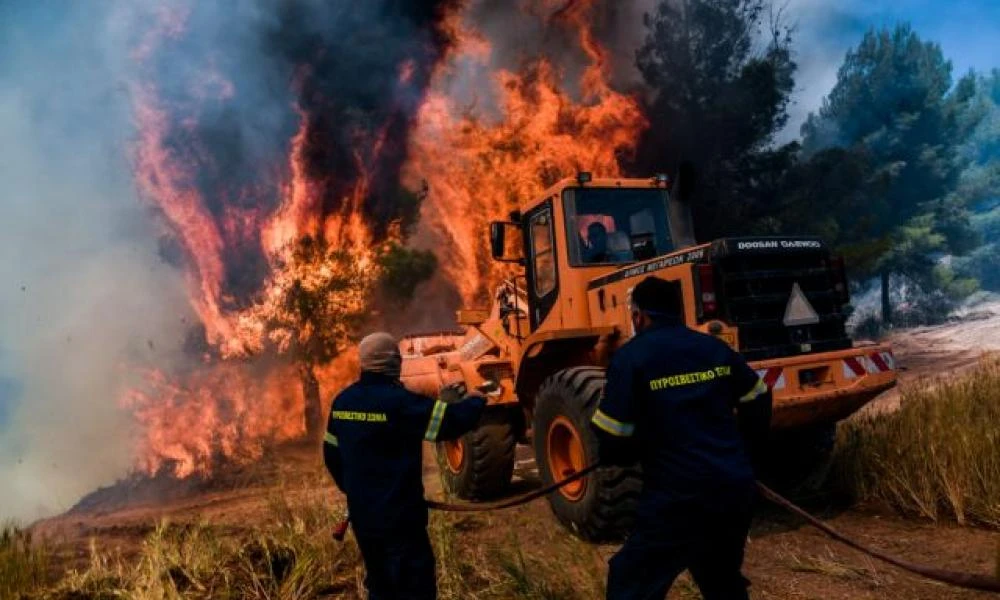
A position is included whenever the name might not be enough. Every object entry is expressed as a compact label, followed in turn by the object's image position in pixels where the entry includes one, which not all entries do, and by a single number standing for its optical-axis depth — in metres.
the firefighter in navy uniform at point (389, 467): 3.30
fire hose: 2.34
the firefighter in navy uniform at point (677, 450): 2.82
